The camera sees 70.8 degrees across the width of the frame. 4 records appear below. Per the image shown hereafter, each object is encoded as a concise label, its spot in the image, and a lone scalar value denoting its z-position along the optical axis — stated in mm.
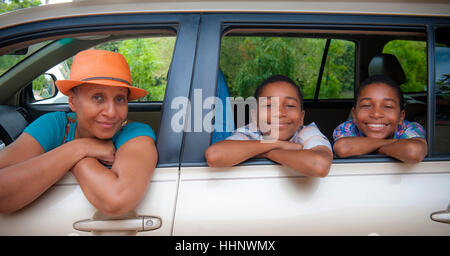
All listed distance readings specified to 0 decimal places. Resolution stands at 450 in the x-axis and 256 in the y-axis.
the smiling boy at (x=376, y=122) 1489
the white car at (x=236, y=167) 1304
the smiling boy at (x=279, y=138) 1315
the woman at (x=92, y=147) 1217
